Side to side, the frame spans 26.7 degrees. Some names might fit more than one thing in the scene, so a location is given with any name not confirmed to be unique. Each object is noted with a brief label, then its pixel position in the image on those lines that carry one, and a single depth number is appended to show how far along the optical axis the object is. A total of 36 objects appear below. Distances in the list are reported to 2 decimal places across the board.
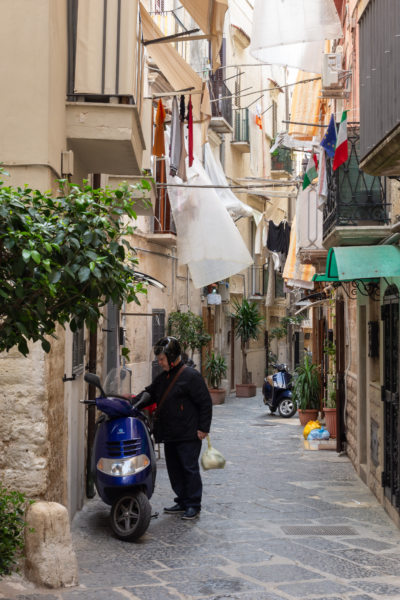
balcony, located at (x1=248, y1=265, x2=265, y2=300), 34.59
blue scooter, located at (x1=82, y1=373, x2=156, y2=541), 7.72
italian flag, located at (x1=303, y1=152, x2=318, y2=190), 13.89
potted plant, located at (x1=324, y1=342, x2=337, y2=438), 15.36
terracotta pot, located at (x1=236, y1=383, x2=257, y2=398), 28.47
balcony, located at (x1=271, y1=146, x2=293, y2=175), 37.62
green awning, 8.28
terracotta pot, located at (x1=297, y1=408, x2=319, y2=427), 17.83
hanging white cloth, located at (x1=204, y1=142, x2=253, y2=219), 17.52
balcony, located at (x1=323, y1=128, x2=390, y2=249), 9.95
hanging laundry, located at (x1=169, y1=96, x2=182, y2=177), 12.57
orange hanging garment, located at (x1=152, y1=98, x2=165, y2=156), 12.12
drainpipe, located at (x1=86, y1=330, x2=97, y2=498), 9.79
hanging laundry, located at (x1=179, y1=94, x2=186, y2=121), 12.75
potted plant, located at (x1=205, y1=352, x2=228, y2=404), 25.32
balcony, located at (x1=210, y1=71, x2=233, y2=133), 27.36
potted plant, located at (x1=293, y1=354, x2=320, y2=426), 17.48
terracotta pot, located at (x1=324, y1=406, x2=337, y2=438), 15.27
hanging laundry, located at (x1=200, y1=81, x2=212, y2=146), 12.60
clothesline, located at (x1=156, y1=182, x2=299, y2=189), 12.63
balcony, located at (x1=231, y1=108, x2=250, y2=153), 31.66
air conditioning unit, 13.98
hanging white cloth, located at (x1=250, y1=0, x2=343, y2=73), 9.98
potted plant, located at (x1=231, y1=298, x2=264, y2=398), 28.67
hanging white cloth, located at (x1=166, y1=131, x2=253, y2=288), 14.62
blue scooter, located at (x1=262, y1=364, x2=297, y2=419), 21.36
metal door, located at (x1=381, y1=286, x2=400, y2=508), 8.60
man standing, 8.79
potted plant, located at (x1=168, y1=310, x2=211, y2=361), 22.52
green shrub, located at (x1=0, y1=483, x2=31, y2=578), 5.40
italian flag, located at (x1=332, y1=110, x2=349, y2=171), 9.86
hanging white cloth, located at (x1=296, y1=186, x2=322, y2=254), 15.77
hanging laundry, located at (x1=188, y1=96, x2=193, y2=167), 12.84
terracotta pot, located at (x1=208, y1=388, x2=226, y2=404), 24.94
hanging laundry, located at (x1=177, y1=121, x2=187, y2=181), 13.08
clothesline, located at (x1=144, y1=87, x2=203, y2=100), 11.33
